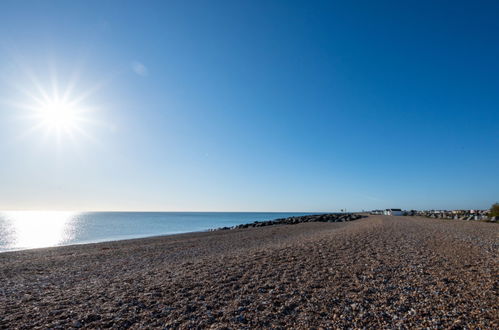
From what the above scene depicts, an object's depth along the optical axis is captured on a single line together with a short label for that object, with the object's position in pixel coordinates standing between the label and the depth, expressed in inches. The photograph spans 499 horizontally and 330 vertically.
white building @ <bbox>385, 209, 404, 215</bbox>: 2284.7
